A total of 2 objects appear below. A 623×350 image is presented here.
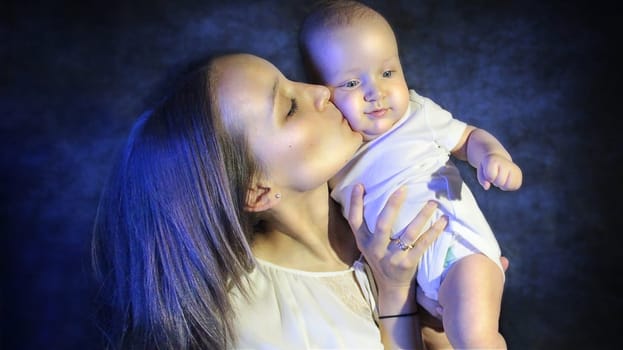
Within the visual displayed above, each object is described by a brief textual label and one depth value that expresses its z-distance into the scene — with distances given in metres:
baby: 0.90
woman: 0.91
